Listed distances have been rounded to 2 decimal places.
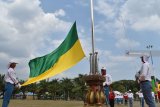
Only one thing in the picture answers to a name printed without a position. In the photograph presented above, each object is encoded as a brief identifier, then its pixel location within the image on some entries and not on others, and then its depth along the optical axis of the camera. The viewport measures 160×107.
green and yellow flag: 3.52
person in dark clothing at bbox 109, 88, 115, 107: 8.45
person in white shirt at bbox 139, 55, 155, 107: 4.34
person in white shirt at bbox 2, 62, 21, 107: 5.12
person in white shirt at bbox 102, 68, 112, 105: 6.55
